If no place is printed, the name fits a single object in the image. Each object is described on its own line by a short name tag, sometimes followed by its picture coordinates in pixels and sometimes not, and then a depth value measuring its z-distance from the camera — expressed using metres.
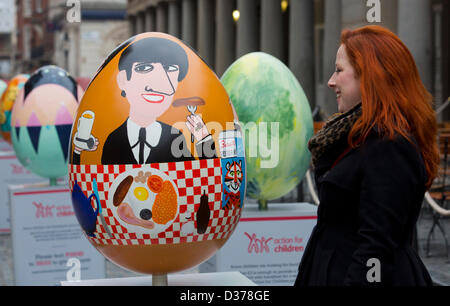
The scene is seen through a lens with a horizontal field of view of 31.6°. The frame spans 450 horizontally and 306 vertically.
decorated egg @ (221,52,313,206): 5.54
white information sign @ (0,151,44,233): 11.26
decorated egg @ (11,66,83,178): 7.52
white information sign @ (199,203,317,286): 5.57
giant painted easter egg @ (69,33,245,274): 3.40
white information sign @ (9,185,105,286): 7.27
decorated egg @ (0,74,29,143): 12.13
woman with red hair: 2.80
